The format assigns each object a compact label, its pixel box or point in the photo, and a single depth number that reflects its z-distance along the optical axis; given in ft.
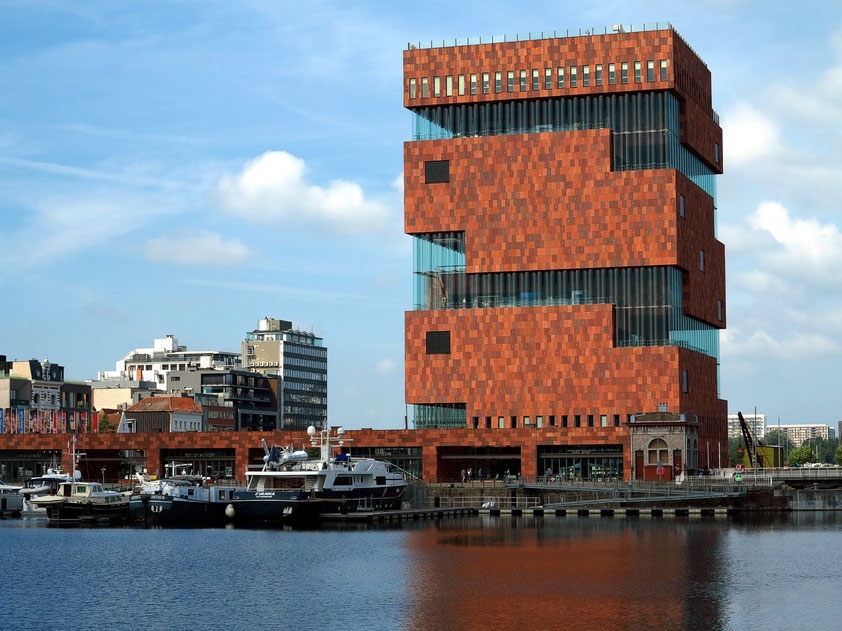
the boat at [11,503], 584.40
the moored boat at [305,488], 490.90
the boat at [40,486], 593.83
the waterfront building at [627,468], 644.07
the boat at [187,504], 495.82
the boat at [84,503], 524.11
